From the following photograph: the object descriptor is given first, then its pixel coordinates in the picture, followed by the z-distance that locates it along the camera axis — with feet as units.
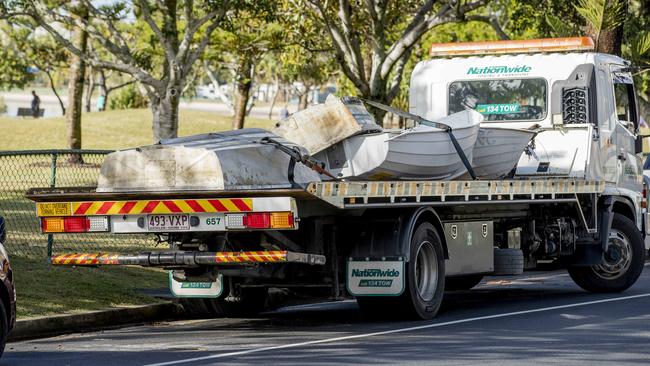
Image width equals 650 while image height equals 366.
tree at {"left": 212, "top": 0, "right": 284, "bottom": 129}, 86.17
